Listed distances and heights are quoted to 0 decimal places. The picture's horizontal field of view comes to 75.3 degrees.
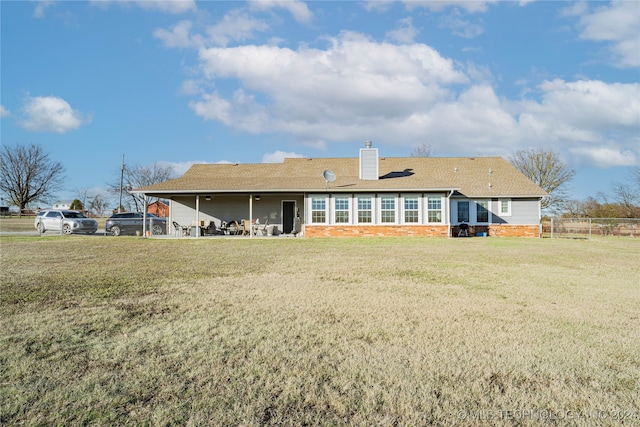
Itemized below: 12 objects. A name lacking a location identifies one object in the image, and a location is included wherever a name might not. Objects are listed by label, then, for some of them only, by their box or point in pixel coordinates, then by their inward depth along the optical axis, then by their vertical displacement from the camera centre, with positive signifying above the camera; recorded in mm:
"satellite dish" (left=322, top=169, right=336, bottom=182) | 21328 +2395
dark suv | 22969 +79
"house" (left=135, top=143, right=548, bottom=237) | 21594 +1463
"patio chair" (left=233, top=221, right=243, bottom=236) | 22609 -302
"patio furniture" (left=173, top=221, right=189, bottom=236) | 22294 -267
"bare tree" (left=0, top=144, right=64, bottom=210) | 47750 +5592
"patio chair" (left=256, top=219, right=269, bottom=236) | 22092 -340
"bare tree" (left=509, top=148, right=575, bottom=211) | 35750 +4011
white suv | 22547 +173
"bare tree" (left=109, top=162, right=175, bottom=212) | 52000 +5929
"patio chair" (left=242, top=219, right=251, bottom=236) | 22688 -202
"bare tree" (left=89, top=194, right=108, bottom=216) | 58028 +2960
